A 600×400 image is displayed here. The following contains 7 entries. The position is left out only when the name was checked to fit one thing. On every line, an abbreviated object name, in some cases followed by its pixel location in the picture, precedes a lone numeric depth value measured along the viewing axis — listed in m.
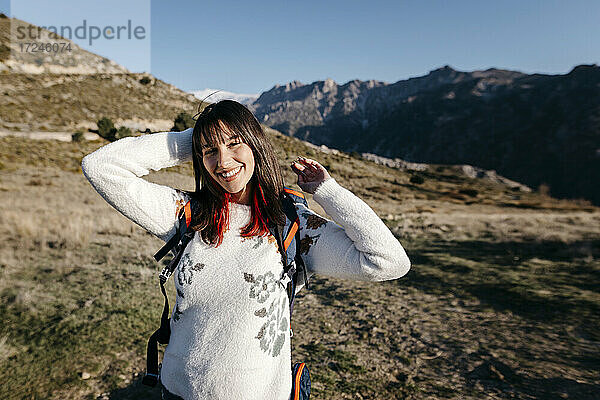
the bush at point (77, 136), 32.72
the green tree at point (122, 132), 36.16
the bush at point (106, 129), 35.75
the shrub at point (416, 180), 50.22
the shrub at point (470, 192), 45.72
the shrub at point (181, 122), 39.36
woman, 1.52
